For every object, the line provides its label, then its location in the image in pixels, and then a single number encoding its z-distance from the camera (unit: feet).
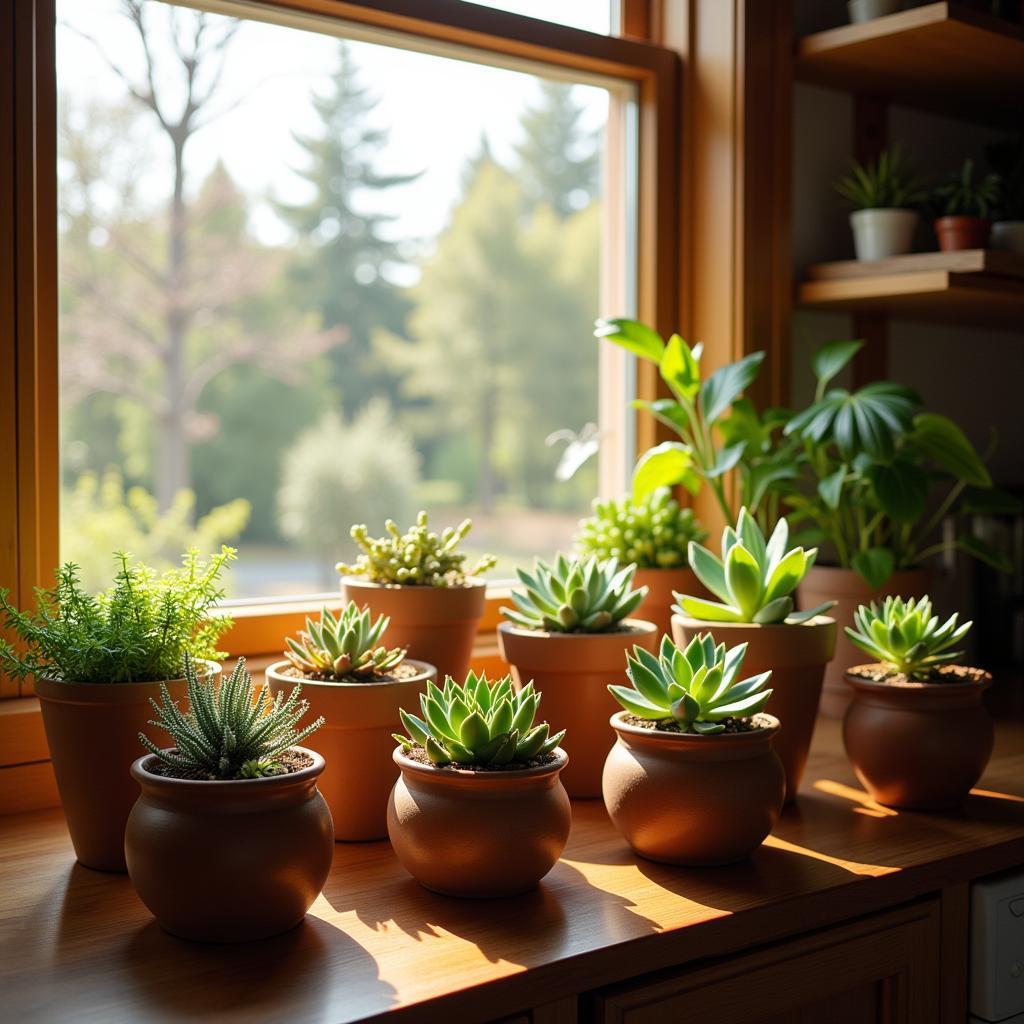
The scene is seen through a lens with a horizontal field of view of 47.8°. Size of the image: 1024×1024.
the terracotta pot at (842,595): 5.50
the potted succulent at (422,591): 4.29
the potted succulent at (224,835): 2.93
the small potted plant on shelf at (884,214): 5.79
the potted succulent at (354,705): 3.77
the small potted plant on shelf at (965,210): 5.59
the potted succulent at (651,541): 5.23
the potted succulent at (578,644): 4.25
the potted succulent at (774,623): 4.17
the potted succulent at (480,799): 3.22
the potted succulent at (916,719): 4.13
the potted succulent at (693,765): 3.48
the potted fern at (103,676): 3.46
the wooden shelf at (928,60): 5.39
